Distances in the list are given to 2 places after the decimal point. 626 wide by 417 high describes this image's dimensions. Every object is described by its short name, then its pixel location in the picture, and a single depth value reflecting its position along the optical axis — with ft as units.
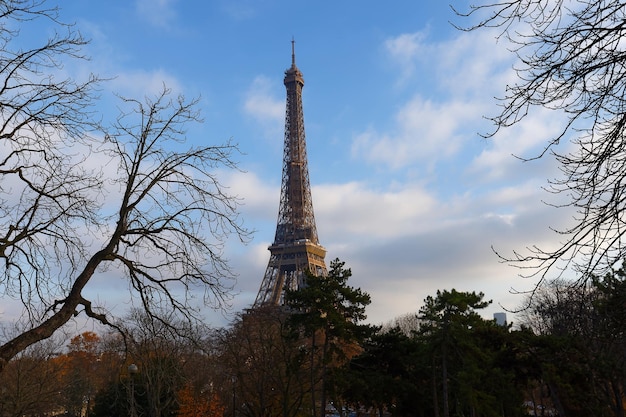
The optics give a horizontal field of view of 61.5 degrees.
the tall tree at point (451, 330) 74.43
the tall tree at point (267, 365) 84.43
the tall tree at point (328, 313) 81.82
